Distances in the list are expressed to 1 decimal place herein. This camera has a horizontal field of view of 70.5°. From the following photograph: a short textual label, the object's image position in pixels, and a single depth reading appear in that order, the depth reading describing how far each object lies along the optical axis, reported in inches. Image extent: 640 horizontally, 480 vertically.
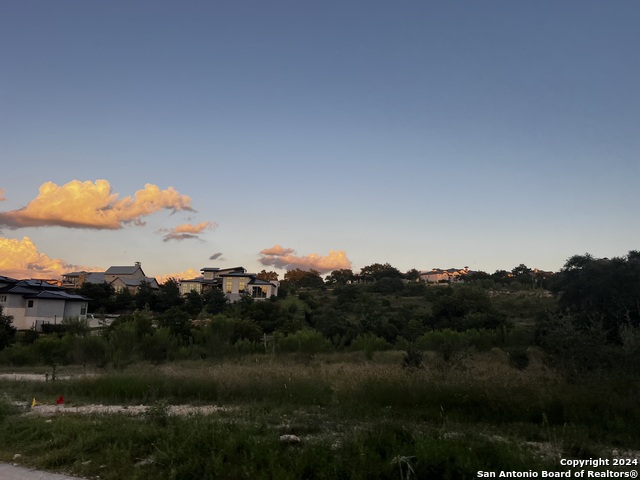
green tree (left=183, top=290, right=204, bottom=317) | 2181.3
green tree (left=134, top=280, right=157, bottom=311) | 2394.2
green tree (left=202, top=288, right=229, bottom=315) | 2186.9
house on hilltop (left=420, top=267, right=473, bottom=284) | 5300.7
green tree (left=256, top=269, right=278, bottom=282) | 4060.0
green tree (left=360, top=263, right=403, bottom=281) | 3745.1
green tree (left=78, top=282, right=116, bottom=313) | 2445.9
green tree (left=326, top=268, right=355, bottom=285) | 3969.2
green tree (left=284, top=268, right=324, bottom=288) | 3640.7
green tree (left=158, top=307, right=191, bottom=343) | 1183.6
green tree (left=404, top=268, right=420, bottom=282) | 4265.5
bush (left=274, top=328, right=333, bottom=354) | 1093.8
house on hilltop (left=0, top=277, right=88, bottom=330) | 1991.9
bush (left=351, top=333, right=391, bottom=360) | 1115.1
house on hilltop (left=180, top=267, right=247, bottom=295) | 3245.6
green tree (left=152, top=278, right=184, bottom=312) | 2306.8
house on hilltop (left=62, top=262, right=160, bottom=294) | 3543.6
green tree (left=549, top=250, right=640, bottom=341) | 1059.3
